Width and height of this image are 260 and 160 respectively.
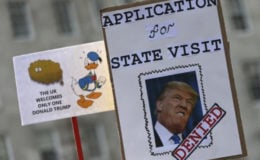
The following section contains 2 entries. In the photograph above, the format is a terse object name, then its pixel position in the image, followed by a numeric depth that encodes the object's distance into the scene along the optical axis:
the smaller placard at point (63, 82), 5.07
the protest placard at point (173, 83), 4.86
